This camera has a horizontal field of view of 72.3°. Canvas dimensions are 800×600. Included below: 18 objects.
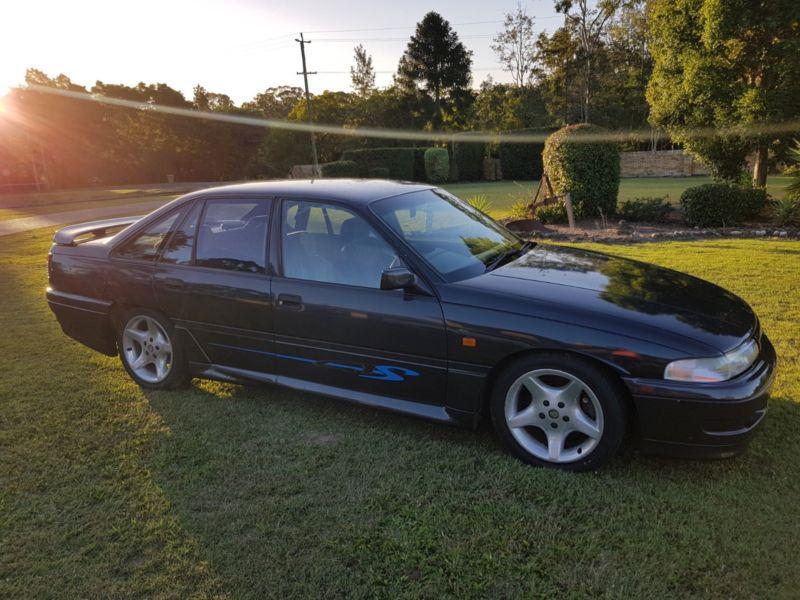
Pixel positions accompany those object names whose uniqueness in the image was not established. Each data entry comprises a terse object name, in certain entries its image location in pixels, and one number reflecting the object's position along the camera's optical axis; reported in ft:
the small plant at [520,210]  39.45
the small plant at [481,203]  38.71
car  8.79
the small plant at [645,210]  37.63
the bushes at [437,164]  99.35
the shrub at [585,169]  36.40
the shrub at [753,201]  34.37
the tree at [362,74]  185.57
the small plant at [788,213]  32.53
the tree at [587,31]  128.47
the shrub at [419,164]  103.65
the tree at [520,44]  158.51
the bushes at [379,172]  92.94
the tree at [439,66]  171.73
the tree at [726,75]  38.88
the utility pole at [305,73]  116.67
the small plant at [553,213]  37.96
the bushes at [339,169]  91.15
